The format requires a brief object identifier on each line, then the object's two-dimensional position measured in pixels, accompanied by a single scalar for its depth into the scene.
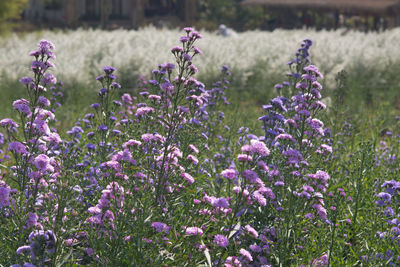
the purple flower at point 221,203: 5.73
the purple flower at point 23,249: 5.24
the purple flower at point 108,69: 8.02
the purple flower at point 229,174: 5.65
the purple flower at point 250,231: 5.91
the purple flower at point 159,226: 5.88
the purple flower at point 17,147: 5.90
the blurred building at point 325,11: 47.91
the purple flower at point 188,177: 6.57
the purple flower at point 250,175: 5.59
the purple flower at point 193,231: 5.91
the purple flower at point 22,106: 6.13
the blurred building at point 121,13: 52.94
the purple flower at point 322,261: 6.83
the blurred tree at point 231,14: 57.62
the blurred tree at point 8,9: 30.87
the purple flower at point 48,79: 6.51
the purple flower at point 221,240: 5.49
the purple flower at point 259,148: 5.62
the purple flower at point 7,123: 6.32
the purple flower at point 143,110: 7.00
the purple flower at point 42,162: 5.73
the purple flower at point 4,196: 5.80
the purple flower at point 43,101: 6.37
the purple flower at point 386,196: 6.90
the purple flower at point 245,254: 5.59
